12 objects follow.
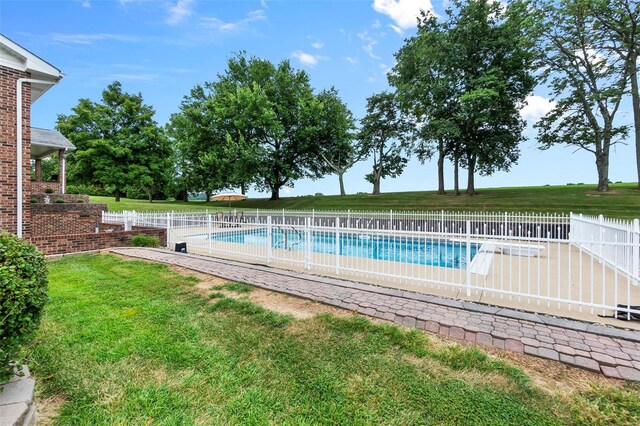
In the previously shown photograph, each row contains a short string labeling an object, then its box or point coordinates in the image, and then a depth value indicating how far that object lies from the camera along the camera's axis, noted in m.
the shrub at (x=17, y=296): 1.96
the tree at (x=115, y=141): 29.09
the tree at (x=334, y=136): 31.30
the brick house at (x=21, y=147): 7.73
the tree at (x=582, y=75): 20.19
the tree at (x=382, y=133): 32.72
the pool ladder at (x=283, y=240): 9.16
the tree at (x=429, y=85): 24.17
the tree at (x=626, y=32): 18.73
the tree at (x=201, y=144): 29.56
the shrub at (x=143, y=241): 9.53
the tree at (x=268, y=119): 28.56
